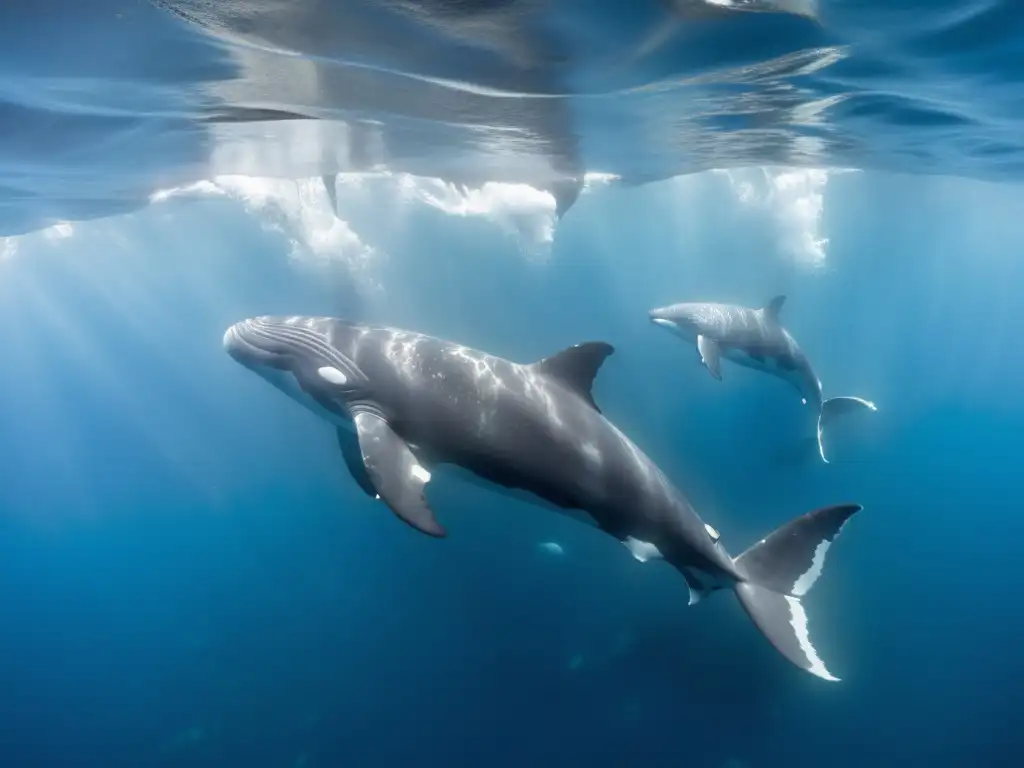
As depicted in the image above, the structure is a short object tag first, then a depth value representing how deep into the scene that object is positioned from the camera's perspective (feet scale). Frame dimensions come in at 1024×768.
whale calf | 58.54
